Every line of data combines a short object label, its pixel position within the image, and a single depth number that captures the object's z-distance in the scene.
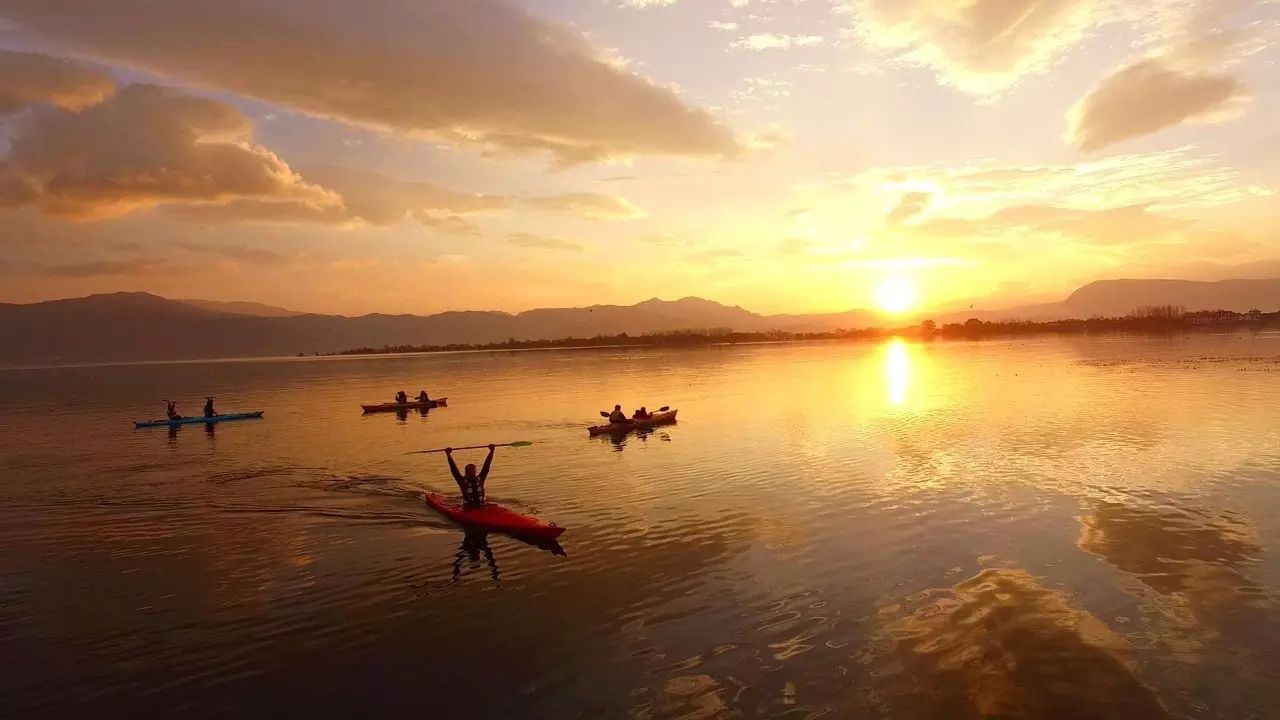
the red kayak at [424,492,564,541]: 24.11
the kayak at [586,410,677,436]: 49.72
